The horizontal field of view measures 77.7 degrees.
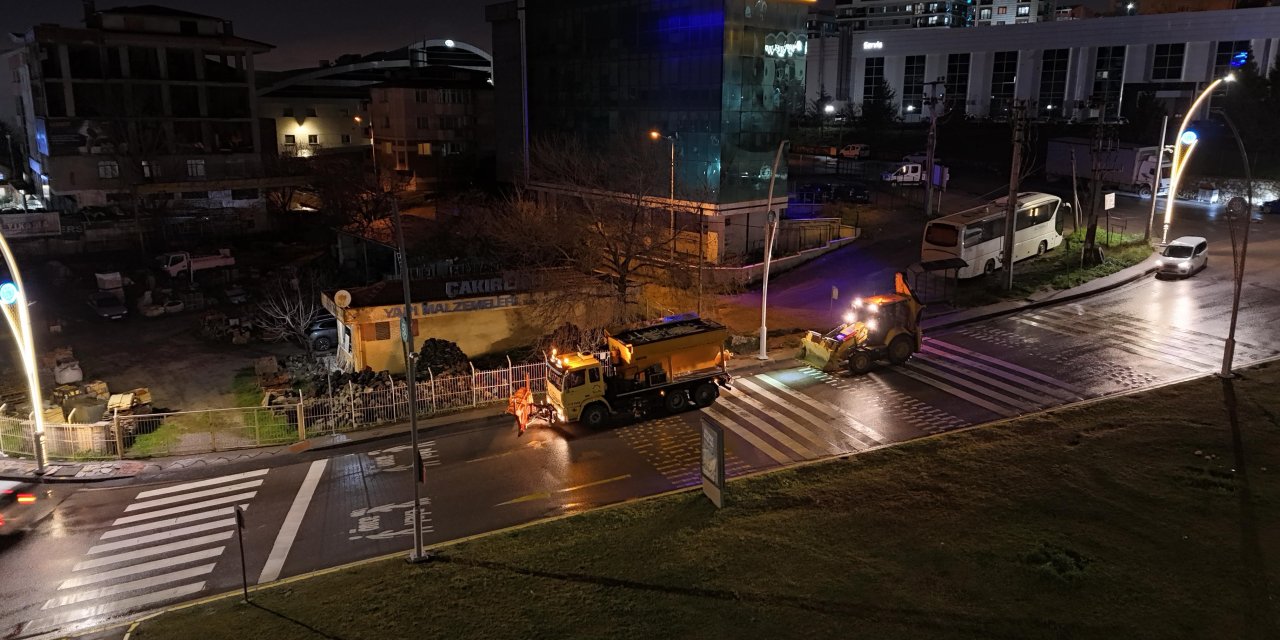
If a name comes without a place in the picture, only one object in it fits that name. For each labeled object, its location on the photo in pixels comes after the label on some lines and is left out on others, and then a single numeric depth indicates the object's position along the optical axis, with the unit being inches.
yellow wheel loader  1122.7
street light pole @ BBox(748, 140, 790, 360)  1176.2
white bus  1521.9
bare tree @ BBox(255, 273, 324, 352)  1341.0
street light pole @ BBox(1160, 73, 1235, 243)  1518.2
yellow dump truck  943.7
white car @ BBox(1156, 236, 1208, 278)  1498.5
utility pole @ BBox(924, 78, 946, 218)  1915.6
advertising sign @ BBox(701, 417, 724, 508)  707.1
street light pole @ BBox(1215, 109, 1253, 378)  987.8
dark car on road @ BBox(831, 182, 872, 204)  2287.2
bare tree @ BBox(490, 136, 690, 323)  1302.9
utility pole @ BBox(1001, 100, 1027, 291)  1416.1
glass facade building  1784.0
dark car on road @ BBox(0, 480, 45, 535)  758.7
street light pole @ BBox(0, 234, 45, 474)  815.7
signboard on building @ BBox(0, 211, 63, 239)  2047.2
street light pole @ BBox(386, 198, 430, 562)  607.0
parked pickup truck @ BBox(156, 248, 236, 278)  1873.8
